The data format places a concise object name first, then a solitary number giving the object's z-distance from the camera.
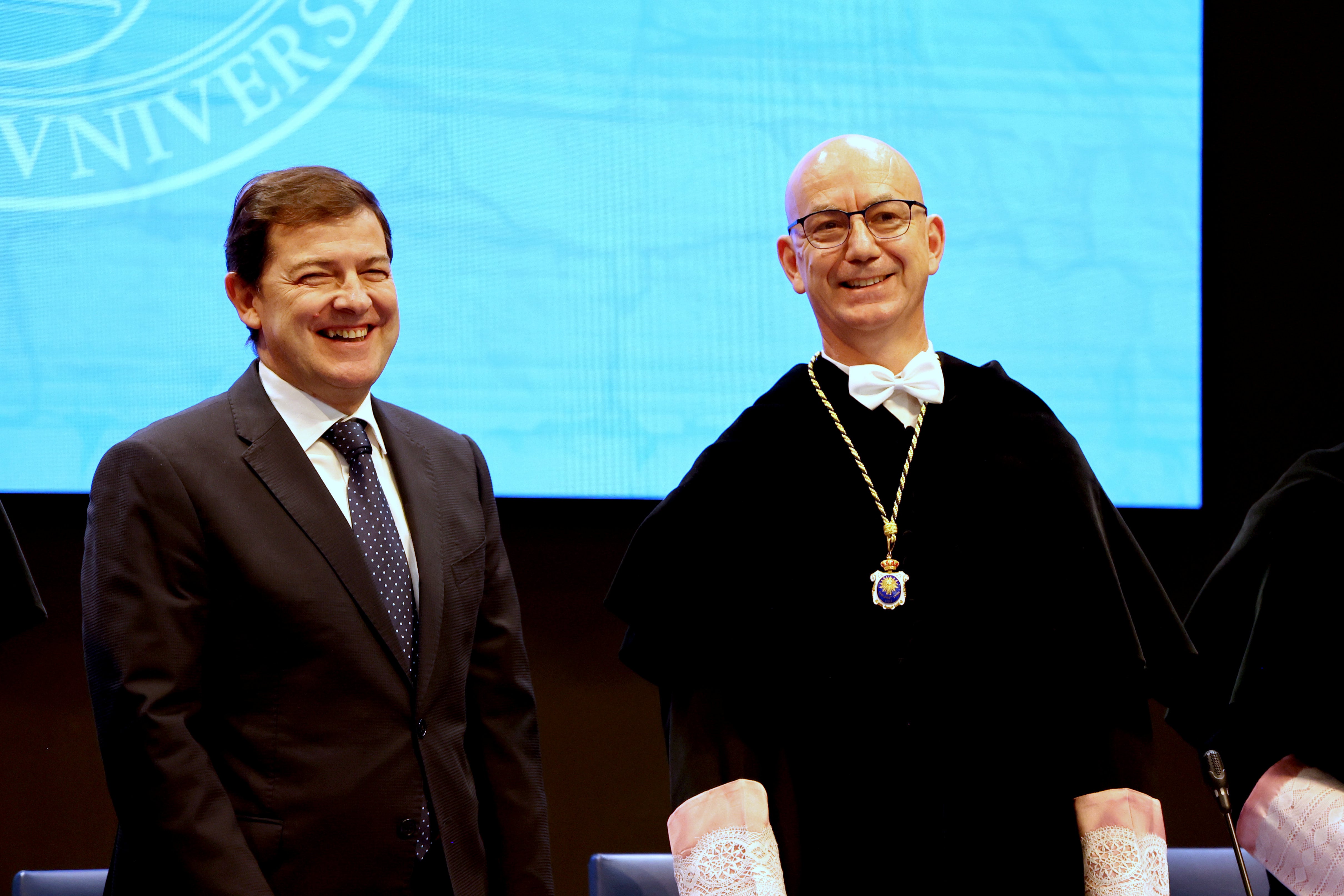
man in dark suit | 3.71
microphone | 3.81
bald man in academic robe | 3.80
